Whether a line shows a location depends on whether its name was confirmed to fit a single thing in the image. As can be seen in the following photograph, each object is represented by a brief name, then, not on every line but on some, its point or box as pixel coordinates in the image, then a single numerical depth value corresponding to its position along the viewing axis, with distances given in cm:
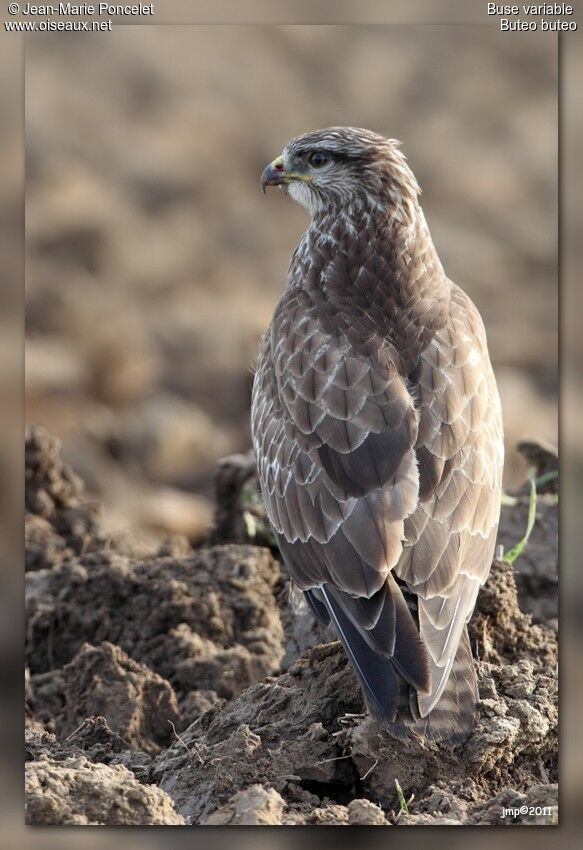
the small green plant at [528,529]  1285
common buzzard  1049
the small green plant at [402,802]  1050
